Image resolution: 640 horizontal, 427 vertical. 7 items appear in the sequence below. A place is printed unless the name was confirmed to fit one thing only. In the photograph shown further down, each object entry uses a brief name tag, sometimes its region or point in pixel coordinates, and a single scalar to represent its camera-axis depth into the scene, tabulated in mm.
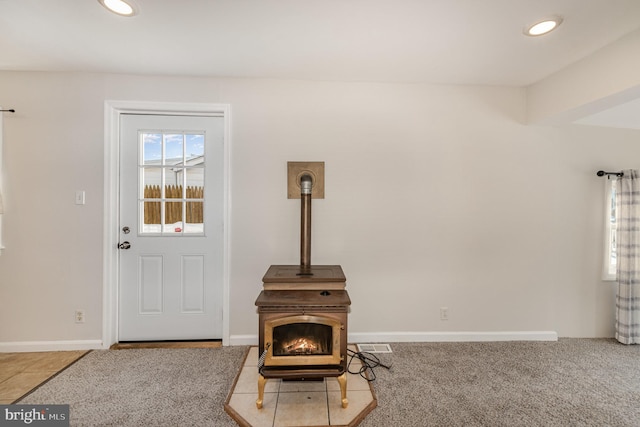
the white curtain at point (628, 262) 2734
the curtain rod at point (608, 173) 2777
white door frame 2576
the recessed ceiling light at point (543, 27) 1790
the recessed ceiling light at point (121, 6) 1675
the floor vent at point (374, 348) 2566
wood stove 1792
